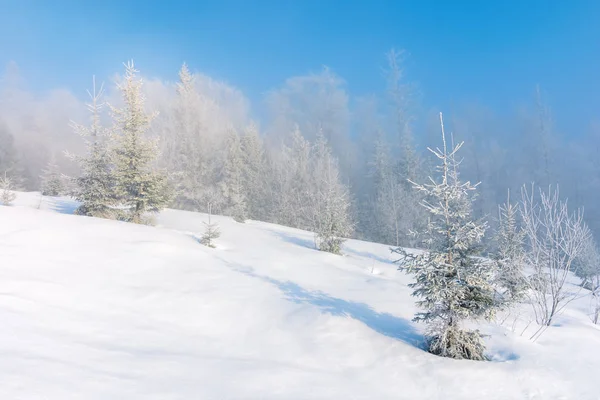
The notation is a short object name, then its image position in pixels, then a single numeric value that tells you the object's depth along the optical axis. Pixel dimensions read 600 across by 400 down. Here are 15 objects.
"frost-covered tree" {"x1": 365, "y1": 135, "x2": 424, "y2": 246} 35.34
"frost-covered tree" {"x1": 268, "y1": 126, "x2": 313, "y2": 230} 36.28
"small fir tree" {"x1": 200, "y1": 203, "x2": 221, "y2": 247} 13.24
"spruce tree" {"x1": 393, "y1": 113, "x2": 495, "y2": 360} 5.83
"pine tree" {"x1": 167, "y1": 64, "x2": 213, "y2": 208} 37.41
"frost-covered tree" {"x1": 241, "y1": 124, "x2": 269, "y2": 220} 39.31
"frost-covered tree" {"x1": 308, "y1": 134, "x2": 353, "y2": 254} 16.17
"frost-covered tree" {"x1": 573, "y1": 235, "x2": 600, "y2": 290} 19.99
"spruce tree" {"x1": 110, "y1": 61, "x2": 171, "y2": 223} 13.82
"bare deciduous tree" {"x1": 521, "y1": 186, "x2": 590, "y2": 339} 8.99
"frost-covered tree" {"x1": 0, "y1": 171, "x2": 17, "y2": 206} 16.11
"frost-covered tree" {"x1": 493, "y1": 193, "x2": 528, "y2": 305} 8.88
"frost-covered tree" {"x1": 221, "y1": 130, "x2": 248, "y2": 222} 35.66
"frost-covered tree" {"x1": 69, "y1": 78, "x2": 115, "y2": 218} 14.21
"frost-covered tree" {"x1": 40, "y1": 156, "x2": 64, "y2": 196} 23.33
